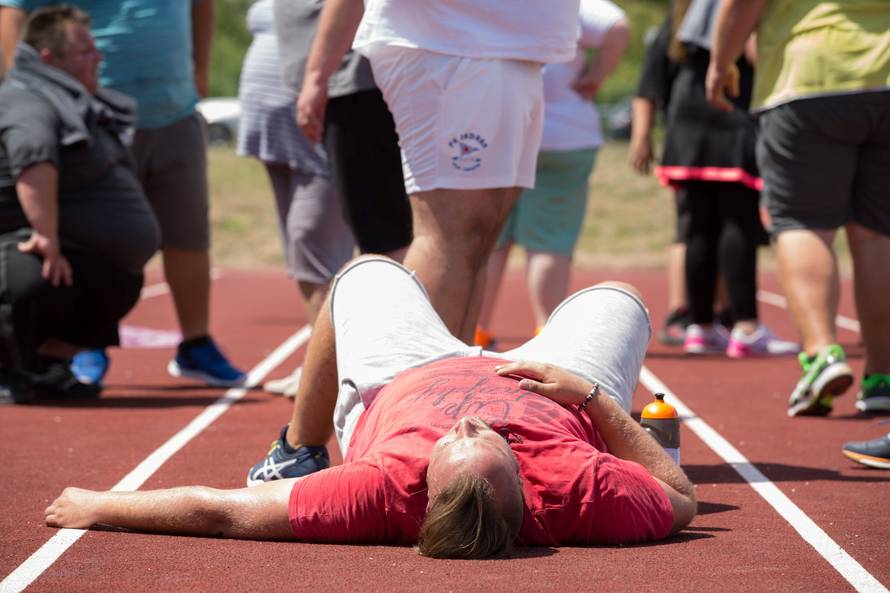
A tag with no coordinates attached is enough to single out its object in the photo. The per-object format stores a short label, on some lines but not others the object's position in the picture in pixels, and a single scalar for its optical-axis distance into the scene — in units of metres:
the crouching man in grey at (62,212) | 13.57
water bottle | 9.41
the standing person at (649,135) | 19.93
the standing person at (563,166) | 16.33
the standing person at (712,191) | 18.46
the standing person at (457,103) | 9.81
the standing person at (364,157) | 12.00
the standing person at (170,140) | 15.45
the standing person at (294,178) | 14.08
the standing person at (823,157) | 12.54
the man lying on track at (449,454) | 7.50
